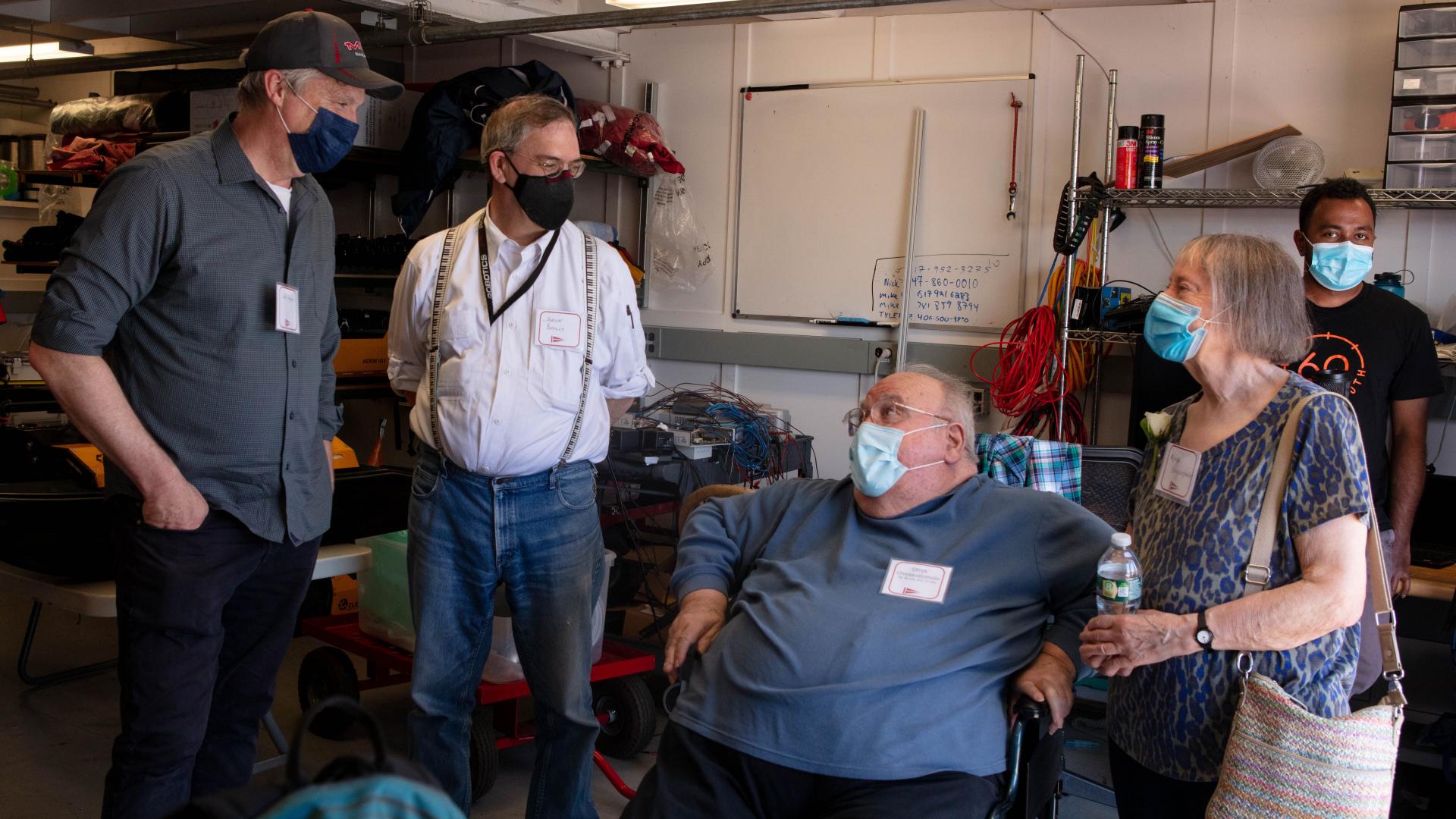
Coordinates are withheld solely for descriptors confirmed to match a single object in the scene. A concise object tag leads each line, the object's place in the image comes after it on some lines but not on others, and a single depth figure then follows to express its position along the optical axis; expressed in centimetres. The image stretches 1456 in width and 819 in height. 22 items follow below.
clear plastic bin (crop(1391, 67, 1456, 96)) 357
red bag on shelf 503
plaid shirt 266
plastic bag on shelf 534
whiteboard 462
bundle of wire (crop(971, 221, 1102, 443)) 435
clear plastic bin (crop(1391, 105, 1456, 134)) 358
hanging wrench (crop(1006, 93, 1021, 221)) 454
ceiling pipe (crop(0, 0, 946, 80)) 407
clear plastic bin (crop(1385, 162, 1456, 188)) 361
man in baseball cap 197
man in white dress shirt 245
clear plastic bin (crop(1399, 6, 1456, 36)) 354
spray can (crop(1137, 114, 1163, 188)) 403
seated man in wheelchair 188
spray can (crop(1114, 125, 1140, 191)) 404
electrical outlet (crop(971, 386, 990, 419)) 466
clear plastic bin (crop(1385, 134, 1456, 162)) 359
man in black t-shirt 293
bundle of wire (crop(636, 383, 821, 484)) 422
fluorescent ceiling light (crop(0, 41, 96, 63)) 637
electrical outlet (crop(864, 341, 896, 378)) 487
